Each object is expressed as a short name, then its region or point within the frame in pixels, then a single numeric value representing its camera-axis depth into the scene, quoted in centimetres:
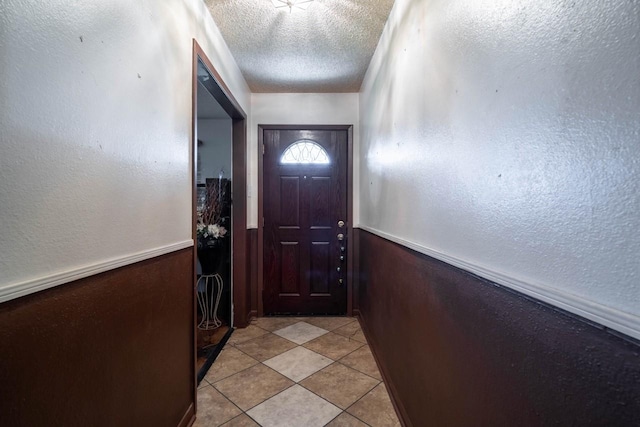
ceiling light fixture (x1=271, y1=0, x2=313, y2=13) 163
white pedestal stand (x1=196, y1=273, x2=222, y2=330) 251
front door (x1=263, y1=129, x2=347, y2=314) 293
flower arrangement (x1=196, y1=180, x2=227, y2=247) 237
